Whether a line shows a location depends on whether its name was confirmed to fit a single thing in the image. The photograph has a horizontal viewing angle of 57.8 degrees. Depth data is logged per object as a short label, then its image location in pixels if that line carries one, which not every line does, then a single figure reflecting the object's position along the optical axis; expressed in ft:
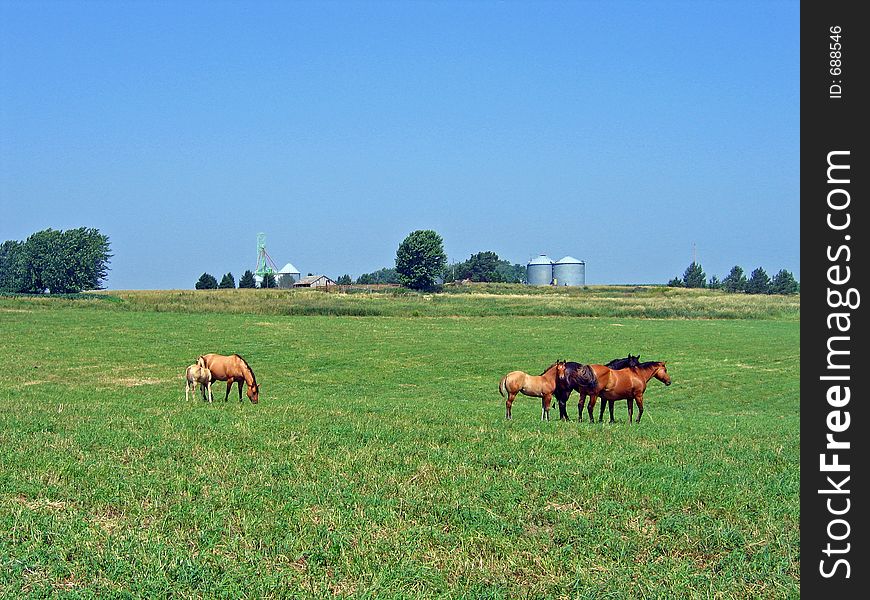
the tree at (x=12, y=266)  452.35
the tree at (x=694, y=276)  531.50
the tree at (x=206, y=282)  490.49
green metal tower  549.95
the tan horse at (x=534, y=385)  57.82
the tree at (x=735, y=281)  551.59
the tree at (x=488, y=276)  595.96
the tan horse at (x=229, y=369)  70.79
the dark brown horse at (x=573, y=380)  55.06
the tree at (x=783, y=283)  540.52
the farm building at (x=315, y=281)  558.15
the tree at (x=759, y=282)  552.66
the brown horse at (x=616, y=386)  55.57
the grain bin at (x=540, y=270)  566.35
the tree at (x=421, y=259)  511.40
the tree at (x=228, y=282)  499.51
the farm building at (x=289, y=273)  580.30
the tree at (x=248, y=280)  505.25
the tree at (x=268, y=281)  551.76
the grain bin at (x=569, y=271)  556.43
